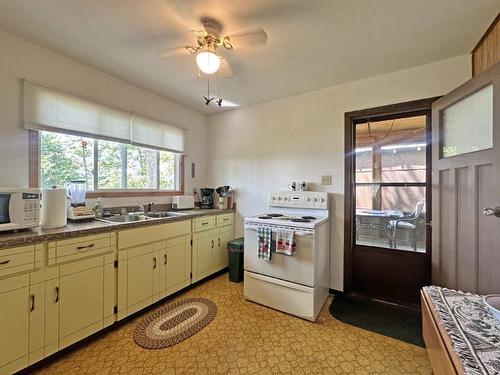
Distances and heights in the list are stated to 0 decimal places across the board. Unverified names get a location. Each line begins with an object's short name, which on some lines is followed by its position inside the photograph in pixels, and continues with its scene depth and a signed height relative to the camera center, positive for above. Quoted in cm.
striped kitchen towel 237 -59
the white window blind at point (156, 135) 287 +74
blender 213 -16
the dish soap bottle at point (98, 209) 241 -24
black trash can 307 -102
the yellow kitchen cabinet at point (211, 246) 292 -82
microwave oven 160 -16
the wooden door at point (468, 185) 146 +3
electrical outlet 283 +11
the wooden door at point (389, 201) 241 -14
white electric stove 221 -82
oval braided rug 191 -130
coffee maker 371 -15
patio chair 246 -41
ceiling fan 159 +120
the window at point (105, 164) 224 +28
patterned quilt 88 -67
